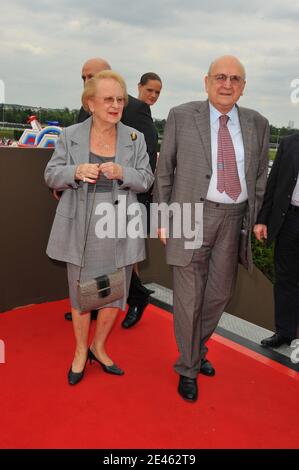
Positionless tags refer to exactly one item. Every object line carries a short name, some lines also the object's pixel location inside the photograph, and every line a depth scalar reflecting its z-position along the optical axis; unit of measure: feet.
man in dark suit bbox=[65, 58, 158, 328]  9.77
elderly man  7.59
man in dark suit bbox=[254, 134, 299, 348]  9.72
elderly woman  7.34
